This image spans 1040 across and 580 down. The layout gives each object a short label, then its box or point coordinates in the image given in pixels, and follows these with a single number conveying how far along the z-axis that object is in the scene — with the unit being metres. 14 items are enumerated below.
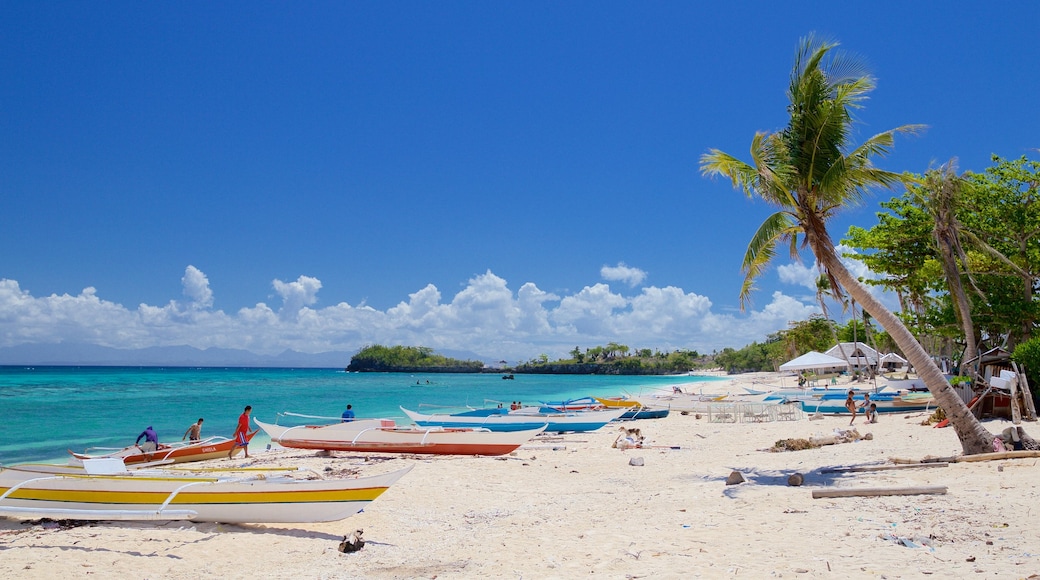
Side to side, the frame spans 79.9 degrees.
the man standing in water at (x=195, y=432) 15.61
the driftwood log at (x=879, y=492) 7.30
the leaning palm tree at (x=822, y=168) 9.38
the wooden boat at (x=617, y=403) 28.78
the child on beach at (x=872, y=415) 17.95
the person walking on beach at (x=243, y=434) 15.16
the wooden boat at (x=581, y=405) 25.54
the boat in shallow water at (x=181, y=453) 13.75
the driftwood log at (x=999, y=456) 8.83
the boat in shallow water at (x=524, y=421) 18.97
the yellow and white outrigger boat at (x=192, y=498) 7.49
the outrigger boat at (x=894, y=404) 20.52
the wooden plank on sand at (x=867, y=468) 9.27
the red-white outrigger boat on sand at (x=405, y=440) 14.44
